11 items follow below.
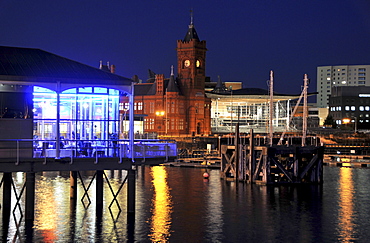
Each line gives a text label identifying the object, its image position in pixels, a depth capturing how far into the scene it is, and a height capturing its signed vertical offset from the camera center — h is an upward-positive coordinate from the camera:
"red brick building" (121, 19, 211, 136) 142.75 +7.54
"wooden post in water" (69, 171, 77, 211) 51.03 -5.62
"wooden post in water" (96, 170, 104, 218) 45.06 -4.90
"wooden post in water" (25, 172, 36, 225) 39.23 -4.45
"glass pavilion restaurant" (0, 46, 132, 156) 38.75 +2.07
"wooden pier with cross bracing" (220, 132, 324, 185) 68.56 -4.22
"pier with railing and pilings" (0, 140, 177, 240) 38.38 -2.39
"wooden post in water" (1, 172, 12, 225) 45.66 -5.18
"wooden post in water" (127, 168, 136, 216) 42.06 -4.26
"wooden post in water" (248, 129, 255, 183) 69.00 -3.51
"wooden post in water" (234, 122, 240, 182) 71.88 -3.02
